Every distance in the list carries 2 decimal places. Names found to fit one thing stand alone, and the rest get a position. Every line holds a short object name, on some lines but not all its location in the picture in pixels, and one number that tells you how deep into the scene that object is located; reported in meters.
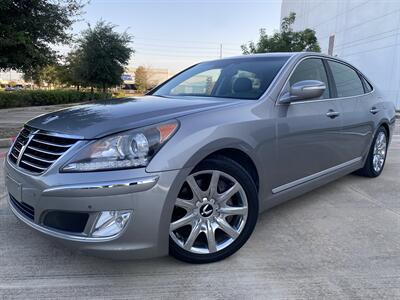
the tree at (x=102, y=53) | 23.11
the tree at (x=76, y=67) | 24.08
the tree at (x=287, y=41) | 24.75
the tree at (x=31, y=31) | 8.58
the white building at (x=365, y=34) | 29.53
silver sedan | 2.25
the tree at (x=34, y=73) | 10.46
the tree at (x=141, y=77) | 69.12
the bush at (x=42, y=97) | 18.75
